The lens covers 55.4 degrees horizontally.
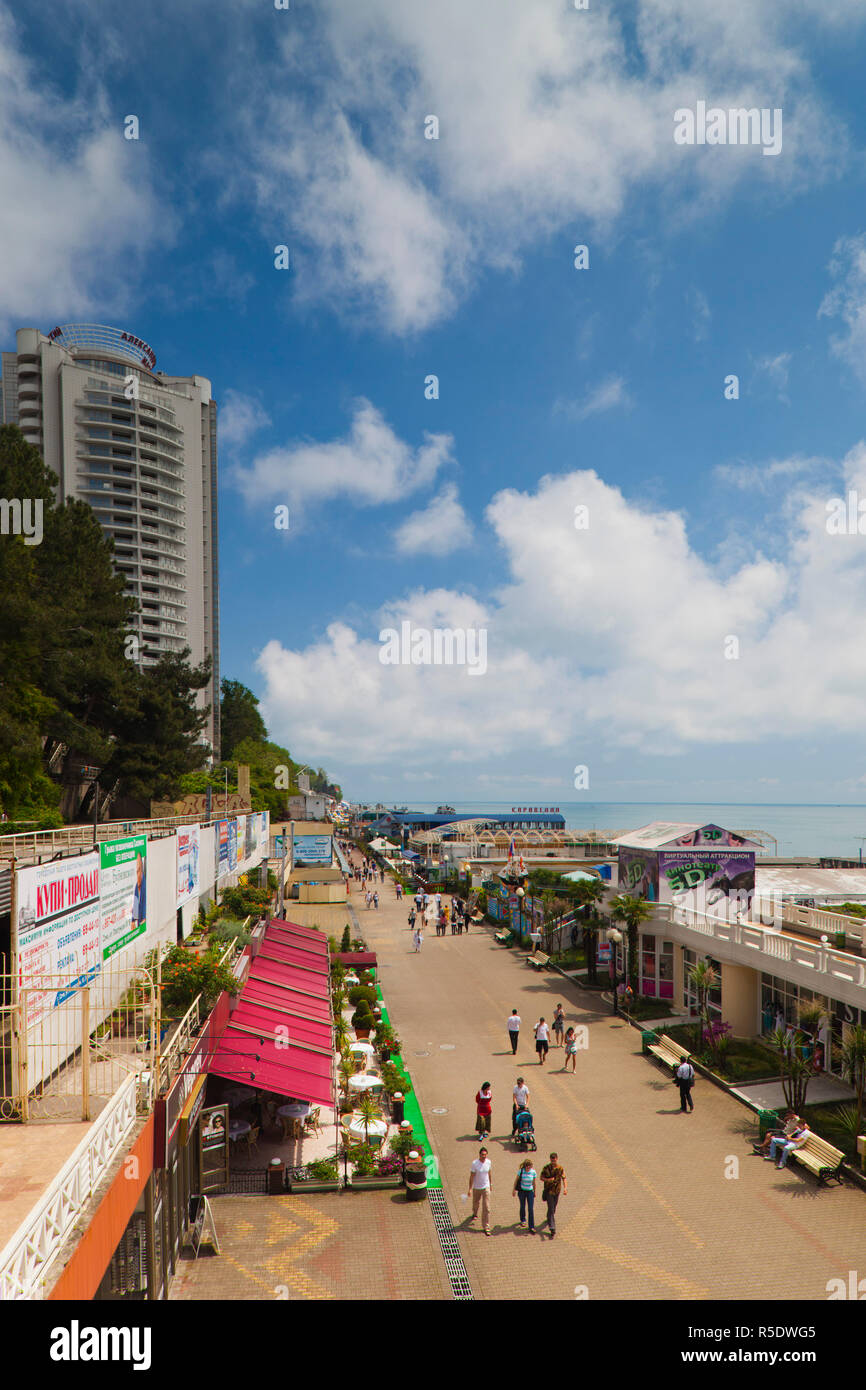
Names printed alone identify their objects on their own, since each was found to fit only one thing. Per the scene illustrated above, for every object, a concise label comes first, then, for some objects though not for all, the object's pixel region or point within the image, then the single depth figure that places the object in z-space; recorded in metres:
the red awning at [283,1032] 15.97
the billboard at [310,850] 55.44
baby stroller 17.52
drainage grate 12.27
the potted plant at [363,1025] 25.17
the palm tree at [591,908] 32.59
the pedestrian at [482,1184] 14.20
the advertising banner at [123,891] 15.95
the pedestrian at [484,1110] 18.00
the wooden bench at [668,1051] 22.56
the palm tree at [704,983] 24.22
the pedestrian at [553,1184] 14.12
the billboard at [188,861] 23.81
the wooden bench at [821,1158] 15.63
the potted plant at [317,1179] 15.80
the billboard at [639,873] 29.64
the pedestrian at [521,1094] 18.97
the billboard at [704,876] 28.52
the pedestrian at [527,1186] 14.17
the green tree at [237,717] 126.06
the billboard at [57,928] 11.64
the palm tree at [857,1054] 17.02
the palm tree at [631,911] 28.56
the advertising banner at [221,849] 31.28
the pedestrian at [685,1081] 19.44
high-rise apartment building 107.38
